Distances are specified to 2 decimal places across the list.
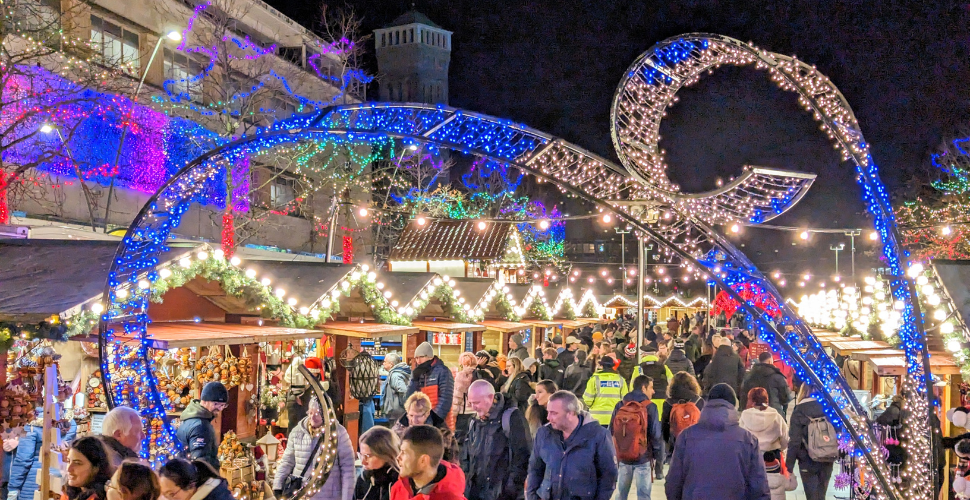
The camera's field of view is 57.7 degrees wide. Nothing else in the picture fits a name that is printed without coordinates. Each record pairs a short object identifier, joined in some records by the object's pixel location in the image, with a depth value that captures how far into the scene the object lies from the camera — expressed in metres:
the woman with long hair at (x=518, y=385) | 10.22
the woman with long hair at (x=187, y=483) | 4.67
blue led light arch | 7.39
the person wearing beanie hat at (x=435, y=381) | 10.72
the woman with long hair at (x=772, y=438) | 8.05
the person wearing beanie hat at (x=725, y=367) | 13.49
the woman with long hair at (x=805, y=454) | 8.73
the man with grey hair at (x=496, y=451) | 7.38
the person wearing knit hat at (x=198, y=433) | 7.70
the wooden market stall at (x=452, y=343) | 21.20
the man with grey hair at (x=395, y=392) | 11.27
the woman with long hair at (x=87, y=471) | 5.05
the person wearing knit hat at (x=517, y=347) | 15.99
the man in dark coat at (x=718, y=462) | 5.81
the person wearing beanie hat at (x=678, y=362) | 13.21
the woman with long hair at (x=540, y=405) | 8.41
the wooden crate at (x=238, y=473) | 9.55
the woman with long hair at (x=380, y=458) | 5.33
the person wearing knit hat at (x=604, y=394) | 10.21
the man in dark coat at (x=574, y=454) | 6.19
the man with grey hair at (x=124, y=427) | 6.21
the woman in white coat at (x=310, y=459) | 6.68
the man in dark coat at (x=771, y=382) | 10.92
